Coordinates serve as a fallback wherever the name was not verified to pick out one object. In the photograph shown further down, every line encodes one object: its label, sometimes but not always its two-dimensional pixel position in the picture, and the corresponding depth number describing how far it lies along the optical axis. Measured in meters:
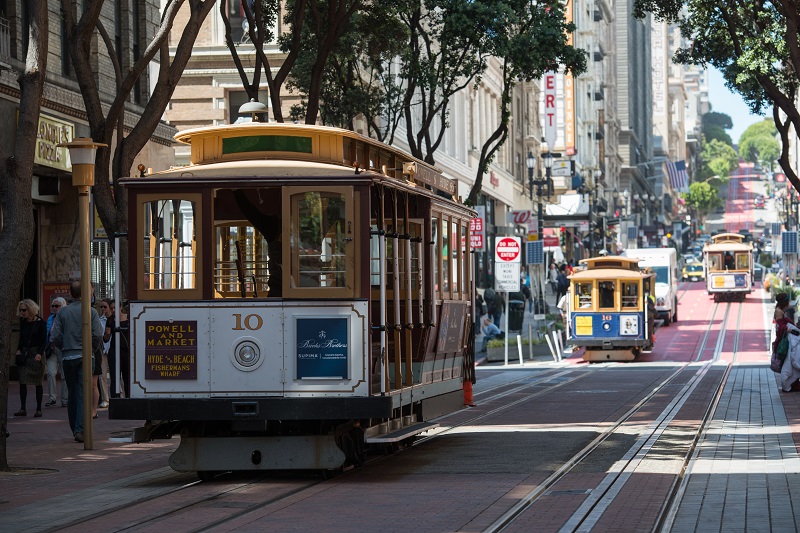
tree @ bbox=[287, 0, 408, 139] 31.03
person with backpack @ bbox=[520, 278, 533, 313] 53.69
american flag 134.00
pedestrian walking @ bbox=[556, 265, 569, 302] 56.23
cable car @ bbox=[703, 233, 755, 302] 68.31
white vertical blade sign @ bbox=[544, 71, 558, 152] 77.56
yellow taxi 98.19
